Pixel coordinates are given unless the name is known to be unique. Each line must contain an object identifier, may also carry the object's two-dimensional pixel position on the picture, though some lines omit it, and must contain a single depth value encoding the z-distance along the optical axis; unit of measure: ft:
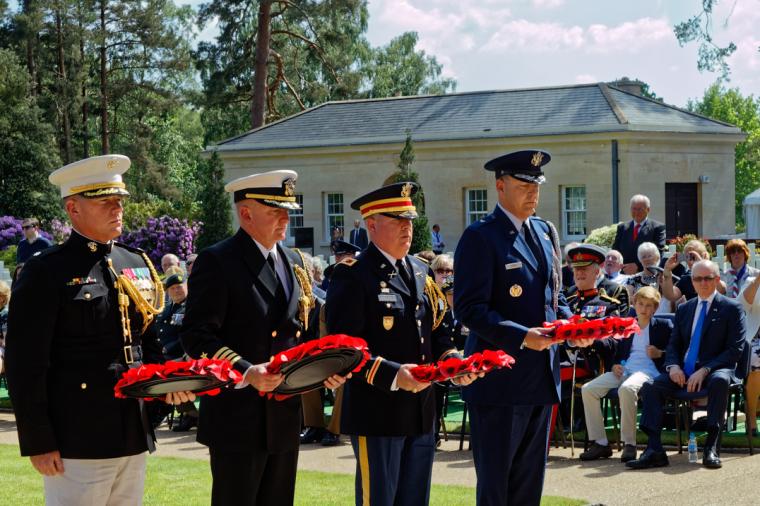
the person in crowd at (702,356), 33.42
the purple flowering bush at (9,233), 126.52
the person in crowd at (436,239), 118.52
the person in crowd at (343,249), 35.78
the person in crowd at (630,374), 34.50
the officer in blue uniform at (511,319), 19.97
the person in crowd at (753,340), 35.88
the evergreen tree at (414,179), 105.70
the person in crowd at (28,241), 69.92
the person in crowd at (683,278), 42.31
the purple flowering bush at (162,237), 110.93
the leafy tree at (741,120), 306.12
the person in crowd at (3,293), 39.29
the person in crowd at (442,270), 38.81
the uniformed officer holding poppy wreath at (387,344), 19.58
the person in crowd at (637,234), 49.88
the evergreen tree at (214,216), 117.70
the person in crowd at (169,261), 53.97
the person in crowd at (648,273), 42.91
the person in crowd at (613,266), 44.04
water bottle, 32.99
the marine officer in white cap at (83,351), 16.99
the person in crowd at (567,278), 47.16
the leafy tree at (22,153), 151.02
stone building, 118.21
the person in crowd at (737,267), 42.42
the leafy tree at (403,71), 233.76
